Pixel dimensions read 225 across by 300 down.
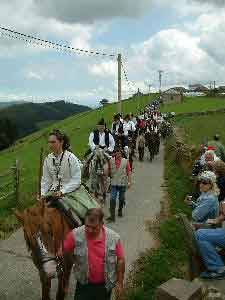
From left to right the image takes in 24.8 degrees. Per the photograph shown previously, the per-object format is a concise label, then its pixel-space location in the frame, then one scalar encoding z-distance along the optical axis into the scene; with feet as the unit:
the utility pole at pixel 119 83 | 86.82
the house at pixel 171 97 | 353.10
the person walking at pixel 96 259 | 17.53
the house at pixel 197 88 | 444.55
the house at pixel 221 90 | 374.63
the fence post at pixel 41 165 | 23.41
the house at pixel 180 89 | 424.05
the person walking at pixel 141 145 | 77.91
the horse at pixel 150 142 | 81.71
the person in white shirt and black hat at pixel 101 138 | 44.49
